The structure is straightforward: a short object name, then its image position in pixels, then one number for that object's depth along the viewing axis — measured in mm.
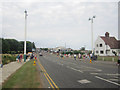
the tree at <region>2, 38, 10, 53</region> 65900
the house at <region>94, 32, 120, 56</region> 54375
